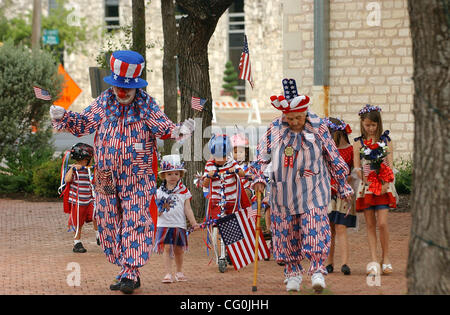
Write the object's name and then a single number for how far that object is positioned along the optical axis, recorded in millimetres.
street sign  38853
